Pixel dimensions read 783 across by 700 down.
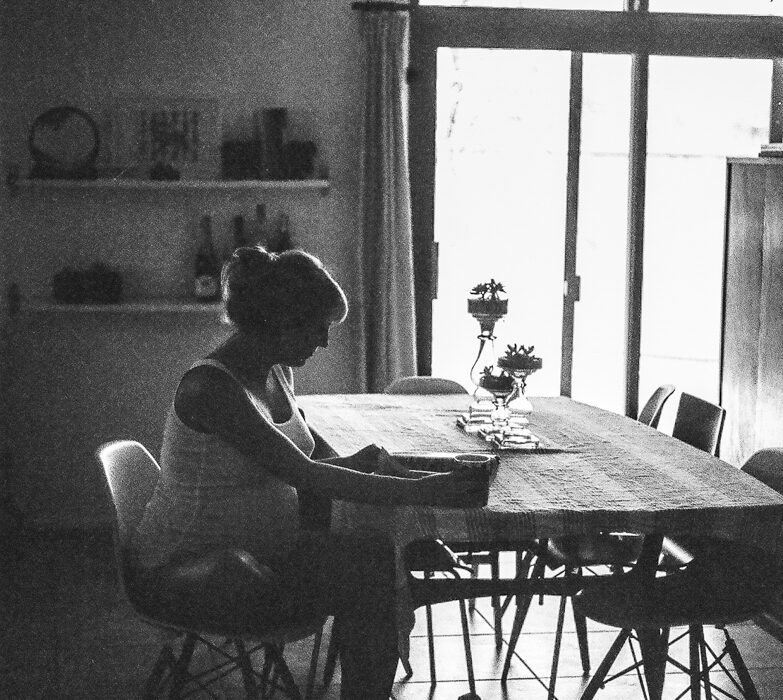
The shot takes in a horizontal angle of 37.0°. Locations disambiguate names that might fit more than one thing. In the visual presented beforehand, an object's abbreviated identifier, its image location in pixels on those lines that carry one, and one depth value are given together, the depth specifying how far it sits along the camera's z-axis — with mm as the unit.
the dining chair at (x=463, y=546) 3365
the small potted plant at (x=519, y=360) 3186
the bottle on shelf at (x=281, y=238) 4988
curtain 4891
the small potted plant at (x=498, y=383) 3230
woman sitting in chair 2391
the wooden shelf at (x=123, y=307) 4809
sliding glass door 5164
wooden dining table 2443
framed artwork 4945
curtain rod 4859
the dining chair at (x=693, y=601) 2598
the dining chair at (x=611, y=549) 3289
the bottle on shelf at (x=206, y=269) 4926
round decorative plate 4812
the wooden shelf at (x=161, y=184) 4773
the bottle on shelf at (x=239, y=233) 4957
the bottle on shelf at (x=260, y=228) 5020
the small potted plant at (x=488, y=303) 3432
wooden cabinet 4461
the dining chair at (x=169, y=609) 2428
